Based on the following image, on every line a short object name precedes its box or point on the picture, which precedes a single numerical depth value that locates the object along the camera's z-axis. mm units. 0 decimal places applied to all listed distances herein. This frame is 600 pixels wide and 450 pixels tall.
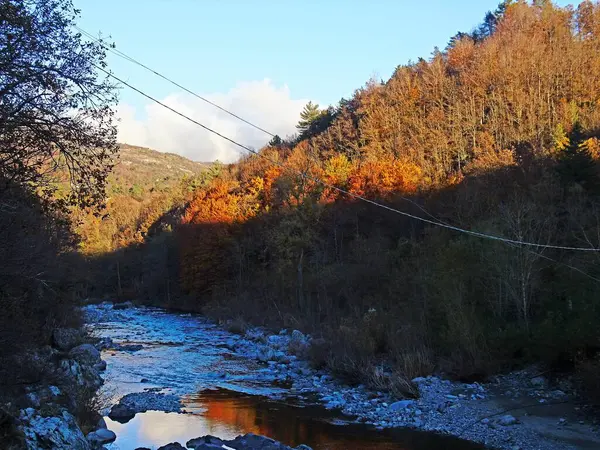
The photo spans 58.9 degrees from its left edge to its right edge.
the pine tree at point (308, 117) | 98562
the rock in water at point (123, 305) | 62125
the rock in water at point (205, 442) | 13062
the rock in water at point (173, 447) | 12789
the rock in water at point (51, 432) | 8945
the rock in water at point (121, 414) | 15874
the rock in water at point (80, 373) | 17273
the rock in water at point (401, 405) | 16547
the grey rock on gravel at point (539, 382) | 17364
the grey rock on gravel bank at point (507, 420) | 14469
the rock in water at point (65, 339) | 21609
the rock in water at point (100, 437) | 12594
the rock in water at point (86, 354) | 20053
